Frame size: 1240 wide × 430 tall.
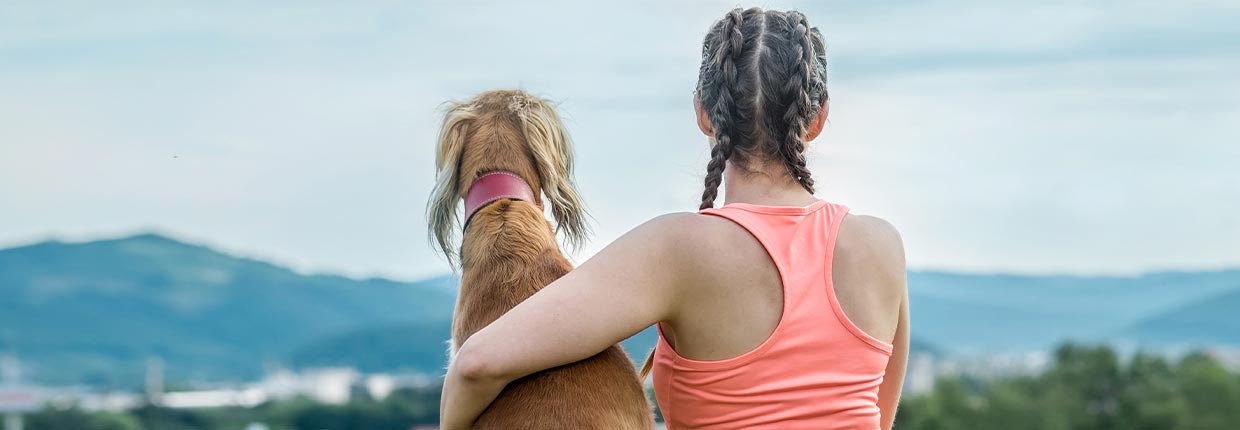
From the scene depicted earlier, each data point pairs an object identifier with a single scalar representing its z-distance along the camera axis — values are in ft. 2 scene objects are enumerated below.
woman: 9.13
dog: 10.83
